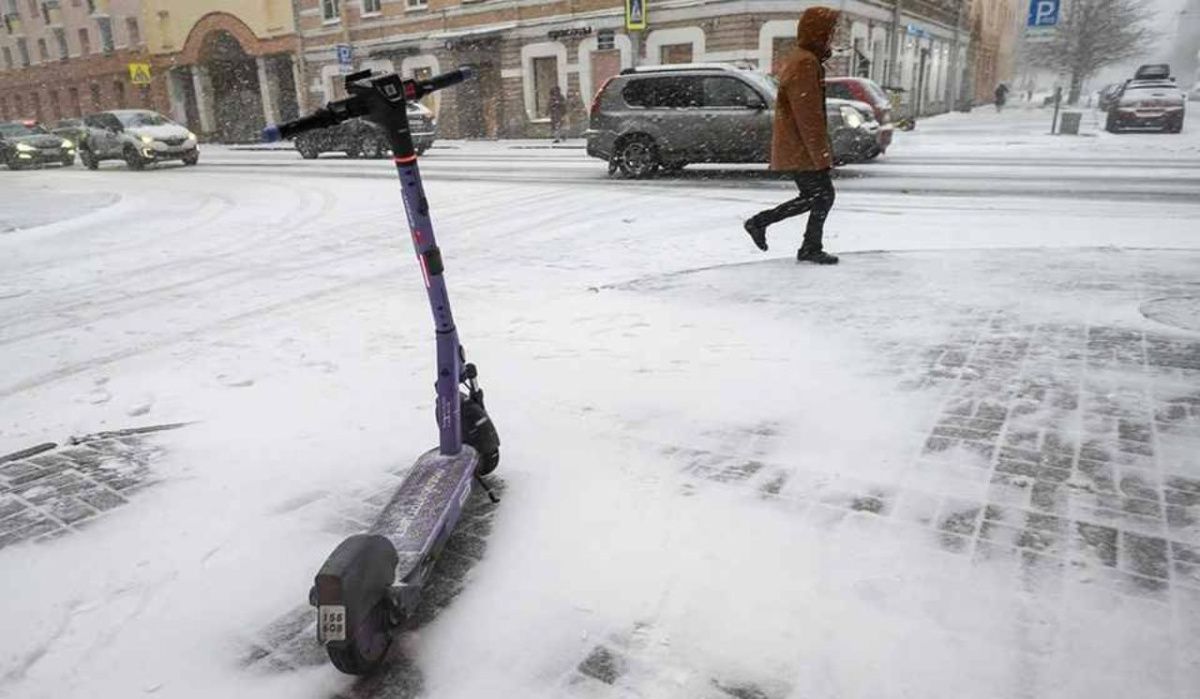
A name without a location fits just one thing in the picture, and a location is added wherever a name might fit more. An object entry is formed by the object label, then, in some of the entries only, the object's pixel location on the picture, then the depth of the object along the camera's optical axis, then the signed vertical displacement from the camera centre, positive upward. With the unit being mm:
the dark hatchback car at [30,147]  23859 -18
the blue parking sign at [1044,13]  17156 +2222
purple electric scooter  1898 -1092
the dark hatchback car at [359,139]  21547 -61
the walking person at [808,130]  5910 -51
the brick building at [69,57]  42094 +5074
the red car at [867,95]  15773 +525
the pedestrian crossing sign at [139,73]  35281 +3119
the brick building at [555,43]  24750 +3064
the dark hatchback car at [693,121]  12836 +80
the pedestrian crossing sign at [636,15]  24172 +3455
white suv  20328 +102
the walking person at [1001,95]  39500 +1103
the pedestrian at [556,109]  27234 +752
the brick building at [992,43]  45500 +4839
